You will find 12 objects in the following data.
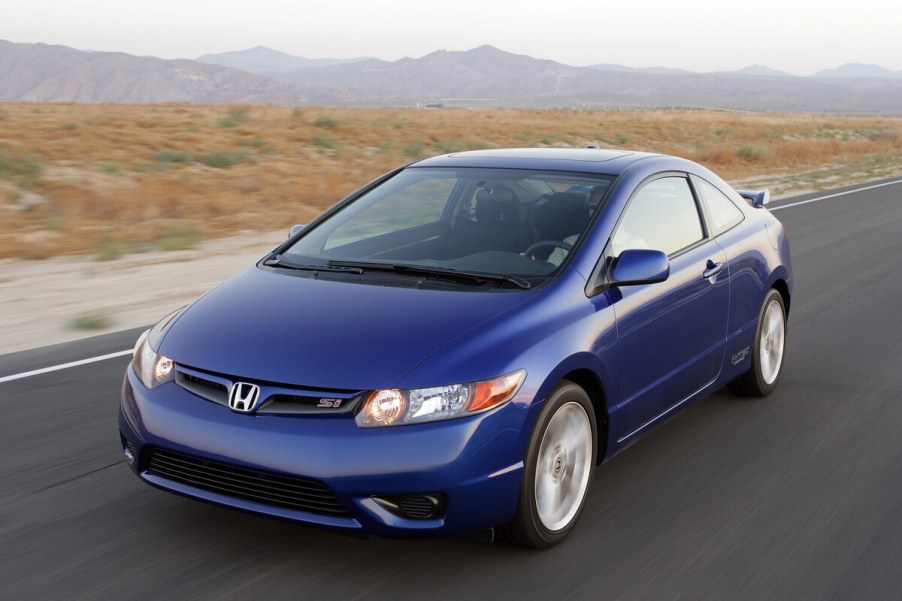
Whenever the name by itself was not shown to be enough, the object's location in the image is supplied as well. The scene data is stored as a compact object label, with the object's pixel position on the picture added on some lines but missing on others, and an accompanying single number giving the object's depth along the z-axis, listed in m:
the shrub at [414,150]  27.27
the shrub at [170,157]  21.88
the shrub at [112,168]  19.27
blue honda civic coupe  3.69
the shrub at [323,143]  27.70
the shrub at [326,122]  32.97
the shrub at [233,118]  31.55
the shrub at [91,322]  8.53
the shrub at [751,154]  34.31
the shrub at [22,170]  17.09
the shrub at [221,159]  22.28
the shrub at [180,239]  12.88
